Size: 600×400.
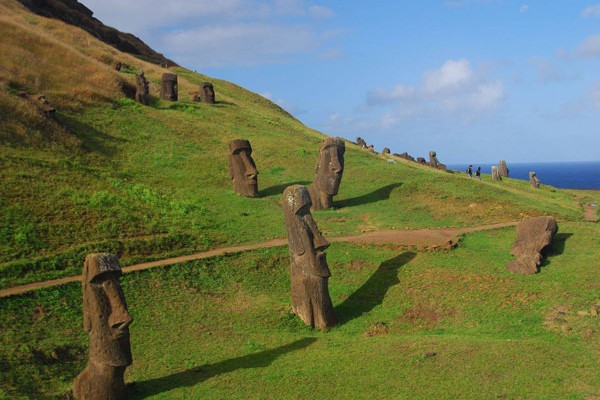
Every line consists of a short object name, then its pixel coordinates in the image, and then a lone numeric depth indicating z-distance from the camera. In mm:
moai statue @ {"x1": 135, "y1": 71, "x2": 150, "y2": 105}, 47719
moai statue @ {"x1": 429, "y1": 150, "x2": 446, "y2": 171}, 62875
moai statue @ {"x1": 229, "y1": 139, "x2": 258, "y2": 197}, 32975
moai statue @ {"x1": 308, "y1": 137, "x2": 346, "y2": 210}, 31203
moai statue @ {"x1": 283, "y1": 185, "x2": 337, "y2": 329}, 18531
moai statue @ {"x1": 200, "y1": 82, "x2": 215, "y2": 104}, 56500
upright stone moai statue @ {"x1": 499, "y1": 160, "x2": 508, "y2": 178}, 62906
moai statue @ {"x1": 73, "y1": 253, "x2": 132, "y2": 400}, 13016
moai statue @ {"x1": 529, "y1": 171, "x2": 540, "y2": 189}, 53438
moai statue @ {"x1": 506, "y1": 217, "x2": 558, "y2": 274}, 21459
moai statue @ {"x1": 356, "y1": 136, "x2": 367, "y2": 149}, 68562
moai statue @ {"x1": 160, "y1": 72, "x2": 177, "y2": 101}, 51344
